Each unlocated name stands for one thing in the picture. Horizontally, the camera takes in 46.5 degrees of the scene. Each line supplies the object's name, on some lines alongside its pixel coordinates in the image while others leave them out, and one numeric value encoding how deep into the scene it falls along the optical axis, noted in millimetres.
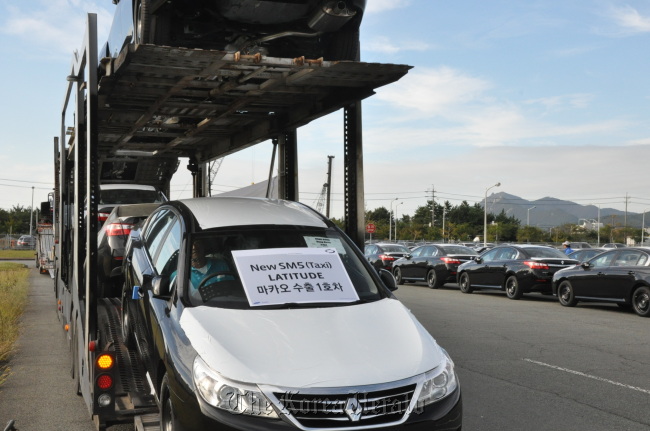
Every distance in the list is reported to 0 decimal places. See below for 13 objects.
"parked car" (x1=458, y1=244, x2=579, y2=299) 19625
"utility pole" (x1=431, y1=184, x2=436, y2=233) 135438
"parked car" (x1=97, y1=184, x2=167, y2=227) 12788
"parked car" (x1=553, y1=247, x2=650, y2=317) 15648
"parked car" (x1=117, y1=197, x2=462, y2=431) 4117
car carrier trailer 5723
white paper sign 5027
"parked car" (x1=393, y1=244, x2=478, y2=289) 24672
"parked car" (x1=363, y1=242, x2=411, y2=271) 29359
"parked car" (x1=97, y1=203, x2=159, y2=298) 8227
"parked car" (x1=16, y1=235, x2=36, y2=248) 79188
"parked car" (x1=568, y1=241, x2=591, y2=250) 52419
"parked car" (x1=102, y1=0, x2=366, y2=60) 7461
